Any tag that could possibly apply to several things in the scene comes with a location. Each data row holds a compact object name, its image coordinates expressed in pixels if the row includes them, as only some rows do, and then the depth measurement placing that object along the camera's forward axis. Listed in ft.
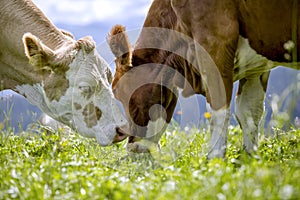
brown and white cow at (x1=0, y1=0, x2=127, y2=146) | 23.06
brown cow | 18.57
